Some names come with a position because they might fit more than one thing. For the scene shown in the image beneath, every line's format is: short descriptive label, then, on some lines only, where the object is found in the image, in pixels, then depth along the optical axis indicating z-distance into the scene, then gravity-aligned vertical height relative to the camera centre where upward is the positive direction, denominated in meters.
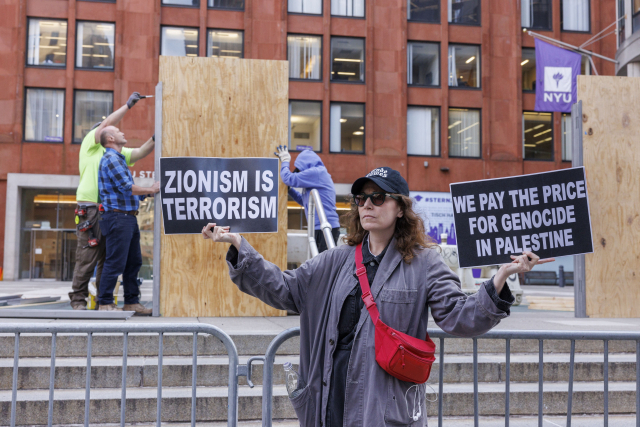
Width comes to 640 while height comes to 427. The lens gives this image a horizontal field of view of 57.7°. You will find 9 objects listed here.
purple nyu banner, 19.78 +5.70
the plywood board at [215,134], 6.84 +1.28
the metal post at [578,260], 7.85 -0.23
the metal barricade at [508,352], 3.10 -0.61
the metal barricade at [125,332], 3.16 -0.52
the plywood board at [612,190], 7.84 +0.73
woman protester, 2.38 -0.25
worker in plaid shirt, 6.30 +0.31
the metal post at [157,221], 6.73 +0.20
